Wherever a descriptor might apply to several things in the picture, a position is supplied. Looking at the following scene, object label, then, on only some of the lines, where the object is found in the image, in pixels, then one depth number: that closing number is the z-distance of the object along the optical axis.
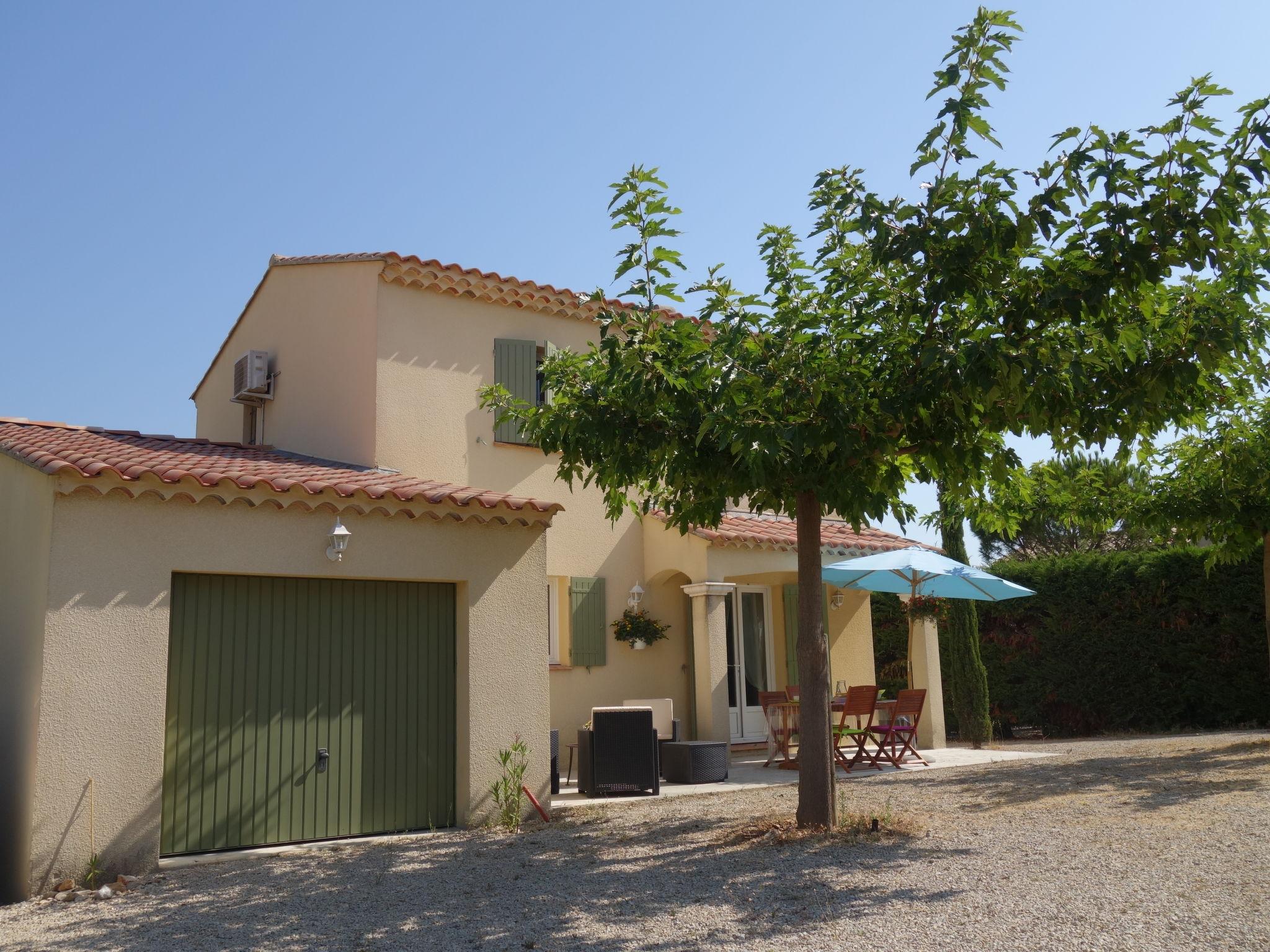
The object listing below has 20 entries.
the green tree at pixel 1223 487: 11.45
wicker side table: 11.34
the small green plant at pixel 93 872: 7.07
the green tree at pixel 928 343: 6.14
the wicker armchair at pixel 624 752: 10.55
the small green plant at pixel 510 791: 9.06
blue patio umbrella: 12.91
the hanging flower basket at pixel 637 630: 13.27
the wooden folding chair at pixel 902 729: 12.30
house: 7.34
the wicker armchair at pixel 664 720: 12.12
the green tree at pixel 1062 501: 9.45
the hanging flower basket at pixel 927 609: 14.18
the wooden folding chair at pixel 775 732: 12.65
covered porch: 13.15
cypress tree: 15.55
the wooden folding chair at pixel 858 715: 12.09
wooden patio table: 12.54
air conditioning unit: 13.55
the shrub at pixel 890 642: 18.31
